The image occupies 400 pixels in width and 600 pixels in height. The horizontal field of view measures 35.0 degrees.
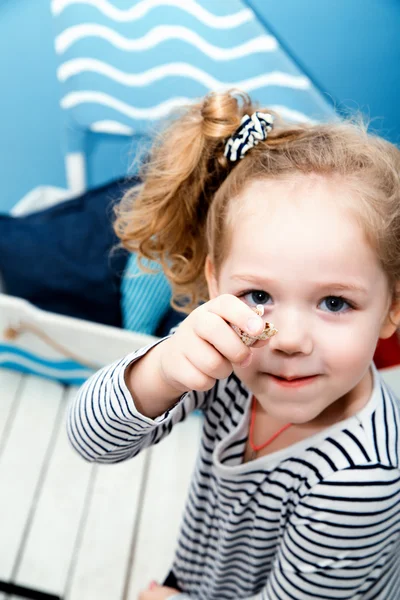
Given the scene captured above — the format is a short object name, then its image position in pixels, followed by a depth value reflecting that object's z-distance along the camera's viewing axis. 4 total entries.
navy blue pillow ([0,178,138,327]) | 1.48
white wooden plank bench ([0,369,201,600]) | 1.28
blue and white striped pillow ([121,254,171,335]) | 1.46
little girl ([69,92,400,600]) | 0.63
